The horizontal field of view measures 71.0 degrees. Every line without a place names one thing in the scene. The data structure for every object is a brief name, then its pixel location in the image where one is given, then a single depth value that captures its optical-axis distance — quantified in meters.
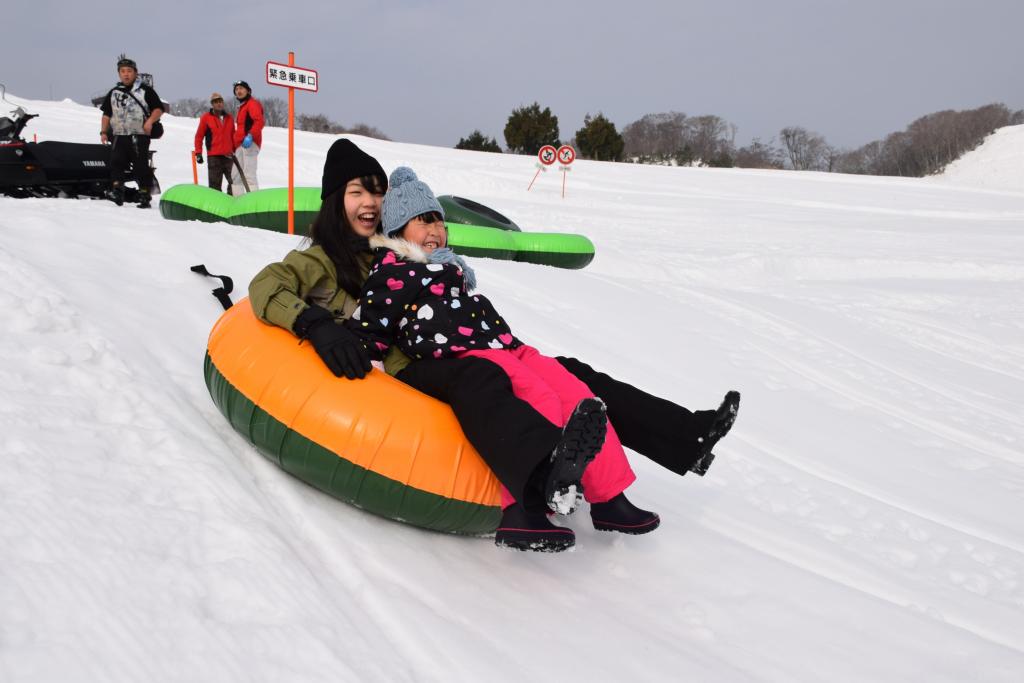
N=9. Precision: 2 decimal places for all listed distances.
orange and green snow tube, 2.16
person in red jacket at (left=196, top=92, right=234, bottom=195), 9.16
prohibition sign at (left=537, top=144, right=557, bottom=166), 18.30
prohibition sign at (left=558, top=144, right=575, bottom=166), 16.95
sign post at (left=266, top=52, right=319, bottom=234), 6.20
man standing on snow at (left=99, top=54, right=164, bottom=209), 6.78
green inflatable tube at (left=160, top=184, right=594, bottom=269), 6.93
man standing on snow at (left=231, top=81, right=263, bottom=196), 9.23
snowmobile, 7.56
